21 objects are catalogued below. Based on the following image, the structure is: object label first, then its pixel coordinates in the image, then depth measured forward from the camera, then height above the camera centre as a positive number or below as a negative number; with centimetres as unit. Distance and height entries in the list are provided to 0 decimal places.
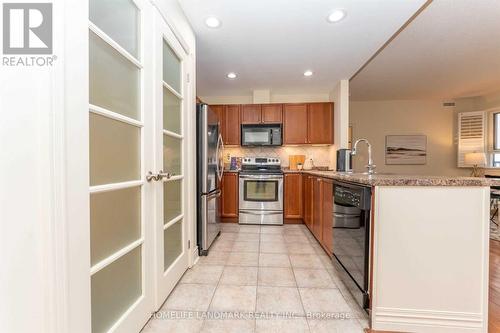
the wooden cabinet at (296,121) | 419 +77
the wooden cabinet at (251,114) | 421 +91
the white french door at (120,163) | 100 -1
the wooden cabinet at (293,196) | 382 -59
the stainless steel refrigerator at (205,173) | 238 -13
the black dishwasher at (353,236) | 139 -53
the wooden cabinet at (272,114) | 420 +91
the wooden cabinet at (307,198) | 325 -57
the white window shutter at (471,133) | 484 +66
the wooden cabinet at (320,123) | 414 +73
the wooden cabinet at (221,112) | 427 +95
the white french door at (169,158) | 150 +3
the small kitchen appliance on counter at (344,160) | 280 +3
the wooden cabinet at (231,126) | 425 +69
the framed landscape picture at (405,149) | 535 +32
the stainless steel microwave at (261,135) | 415 +51
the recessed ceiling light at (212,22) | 212 +137
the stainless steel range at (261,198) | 373 -61
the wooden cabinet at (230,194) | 384 -56
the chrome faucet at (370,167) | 216 -5
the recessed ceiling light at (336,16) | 202 +137
